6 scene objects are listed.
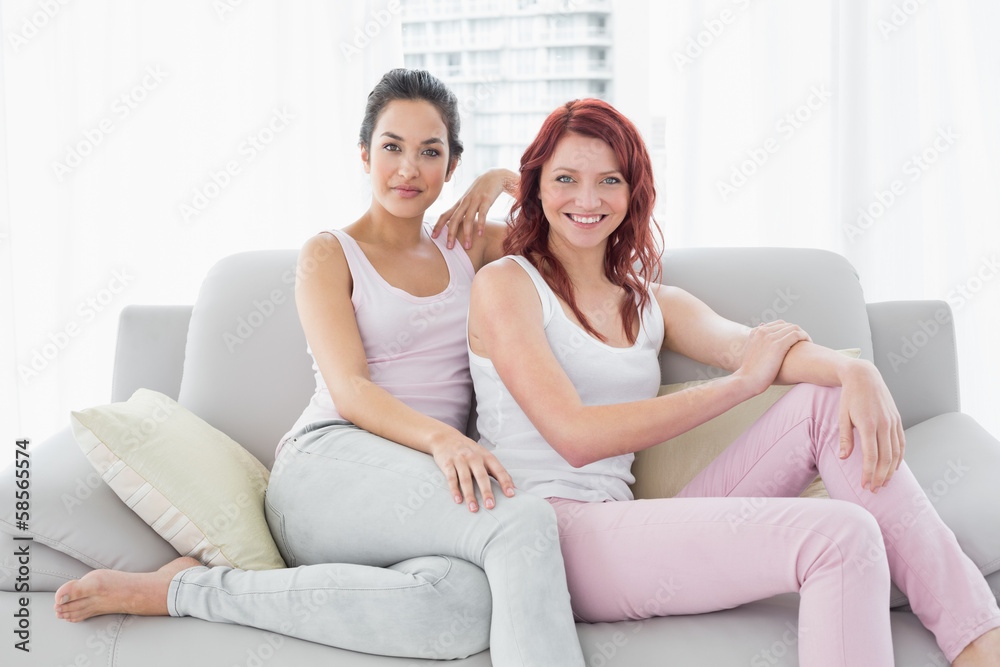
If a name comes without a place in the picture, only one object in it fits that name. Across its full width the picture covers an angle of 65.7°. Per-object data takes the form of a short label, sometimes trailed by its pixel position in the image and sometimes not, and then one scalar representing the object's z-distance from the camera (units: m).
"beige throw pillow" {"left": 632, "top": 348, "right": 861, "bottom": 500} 1.53
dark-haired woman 1.16
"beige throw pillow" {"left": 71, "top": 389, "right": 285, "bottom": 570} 1.32
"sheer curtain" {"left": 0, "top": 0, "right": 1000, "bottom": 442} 2.44
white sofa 1.18
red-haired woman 1.12
